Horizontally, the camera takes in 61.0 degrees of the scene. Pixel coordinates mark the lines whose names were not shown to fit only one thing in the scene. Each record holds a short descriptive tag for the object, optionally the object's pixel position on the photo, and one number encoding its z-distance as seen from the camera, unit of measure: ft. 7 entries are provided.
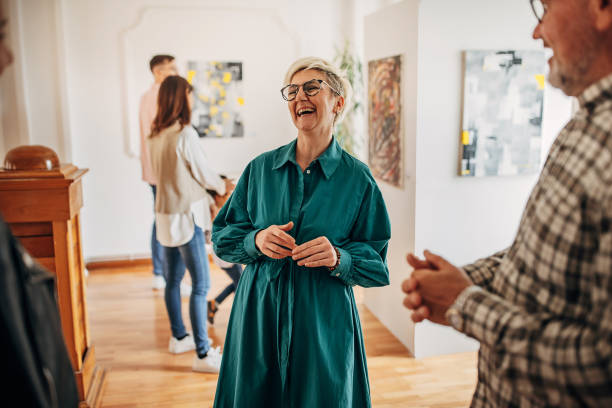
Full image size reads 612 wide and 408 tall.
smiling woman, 5.76
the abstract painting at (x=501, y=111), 10.41
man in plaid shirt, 2.74
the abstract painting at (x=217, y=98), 17.94
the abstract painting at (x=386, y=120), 11.14
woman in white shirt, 10.69
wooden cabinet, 8.07
